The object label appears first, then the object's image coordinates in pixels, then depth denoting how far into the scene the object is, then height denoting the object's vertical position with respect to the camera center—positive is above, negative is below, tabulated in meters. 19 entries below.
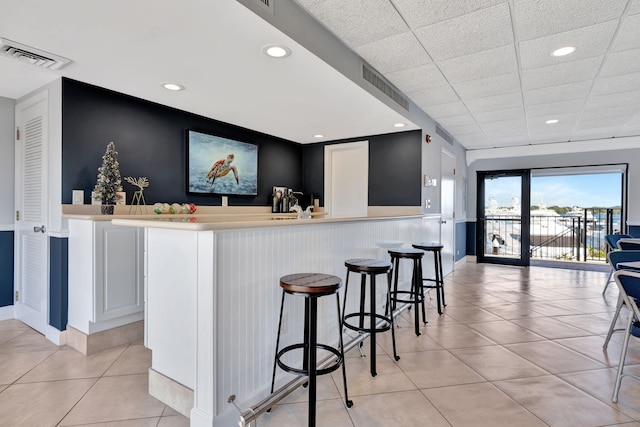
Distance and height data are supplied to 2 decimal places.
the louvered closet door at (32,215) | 2.96 -0.06
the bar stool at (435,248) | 3.64 -0.42
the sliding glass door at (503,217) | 6.79 -0.12
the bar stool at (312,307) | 1.62 -0.52
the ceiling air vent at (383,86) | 2.96 +1.30
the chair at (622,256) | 3.03 -0.42
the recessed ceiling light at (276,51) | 2.17 +1.12
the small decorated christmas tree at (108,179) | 2.82 +0.28
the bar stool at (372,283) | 2.28 -0.53
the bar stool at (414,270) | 3.01 -0.60
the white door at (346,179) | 5.10 +0.54
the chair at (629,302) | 1.97 -0.56
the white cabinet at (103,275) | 2.61 -0.56
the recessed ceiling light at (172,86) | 2.91 +1.16
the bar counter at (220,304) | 1.63 -0.53
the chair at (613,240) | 4.52 -0.39
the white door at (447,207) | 5.36 +0.08
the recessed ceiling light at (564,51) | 2.67 +1.38
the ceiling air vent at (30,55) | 2.19 +1.13
